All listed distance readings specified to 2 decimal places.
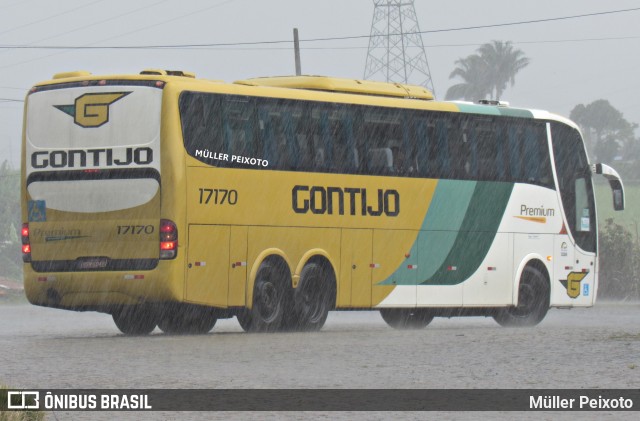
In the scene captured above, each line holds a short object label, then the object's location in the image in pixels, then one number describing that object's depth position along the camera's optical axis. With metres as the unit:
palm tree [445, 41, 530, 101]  160.62
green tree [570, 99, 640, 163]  182.62
